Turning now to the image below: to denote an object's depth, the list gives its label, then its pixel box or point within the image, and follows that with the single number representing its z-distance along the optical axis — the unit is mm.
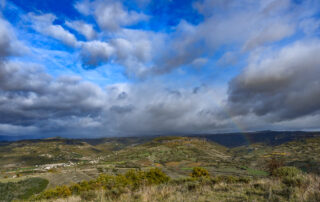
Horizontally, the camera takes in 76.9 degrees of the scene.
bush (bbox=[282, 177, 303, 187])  10860
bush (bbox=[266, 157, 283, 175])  43319
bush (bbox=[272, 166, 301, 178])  15852
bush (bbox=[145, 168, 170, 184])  43528
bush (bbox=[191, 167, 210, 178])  52562
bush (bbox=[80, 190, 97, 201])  11665
